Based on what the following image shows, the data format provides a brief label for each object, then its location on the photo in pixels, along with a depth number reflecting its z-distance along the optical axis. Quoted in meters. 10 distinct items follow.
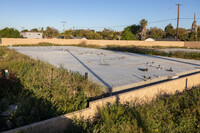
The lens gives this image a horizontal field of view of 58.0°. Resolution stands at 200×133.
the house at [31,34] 67.69
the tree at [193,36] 57.80
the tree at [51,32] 92.43
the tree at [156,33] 84.25
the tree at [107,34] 82.88
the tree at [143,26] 62.58
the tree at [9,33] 51.91
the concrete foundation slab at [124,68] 7.16
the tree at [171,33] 78.56
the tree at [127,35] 62.53
